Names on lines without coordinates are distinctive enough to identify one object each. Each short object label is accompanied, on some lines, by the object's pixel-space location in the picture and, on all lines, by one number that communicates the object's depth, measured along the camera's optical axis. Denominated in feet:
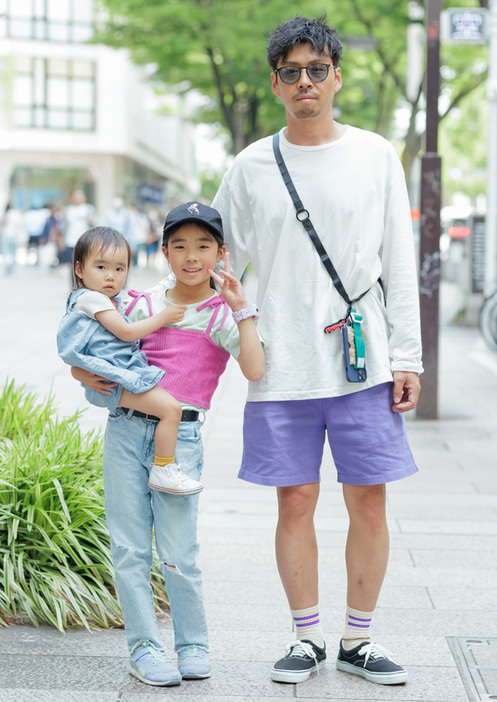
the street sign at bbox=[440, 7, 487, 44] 32.89
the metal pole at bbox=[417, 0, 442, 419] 24.80
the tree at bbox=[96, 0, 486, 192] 61.21
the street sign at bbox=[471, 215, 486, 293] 48.62
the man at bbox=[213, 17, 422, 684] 9.92
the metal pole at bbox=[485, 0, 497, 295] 38.73
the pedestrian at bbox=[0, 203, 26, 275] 82.89
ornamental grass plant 11.69
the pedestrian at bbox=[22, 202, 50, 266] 95.76
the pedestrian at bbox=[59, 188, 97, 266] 58.76
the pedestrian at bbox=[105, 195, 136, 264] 62.90
